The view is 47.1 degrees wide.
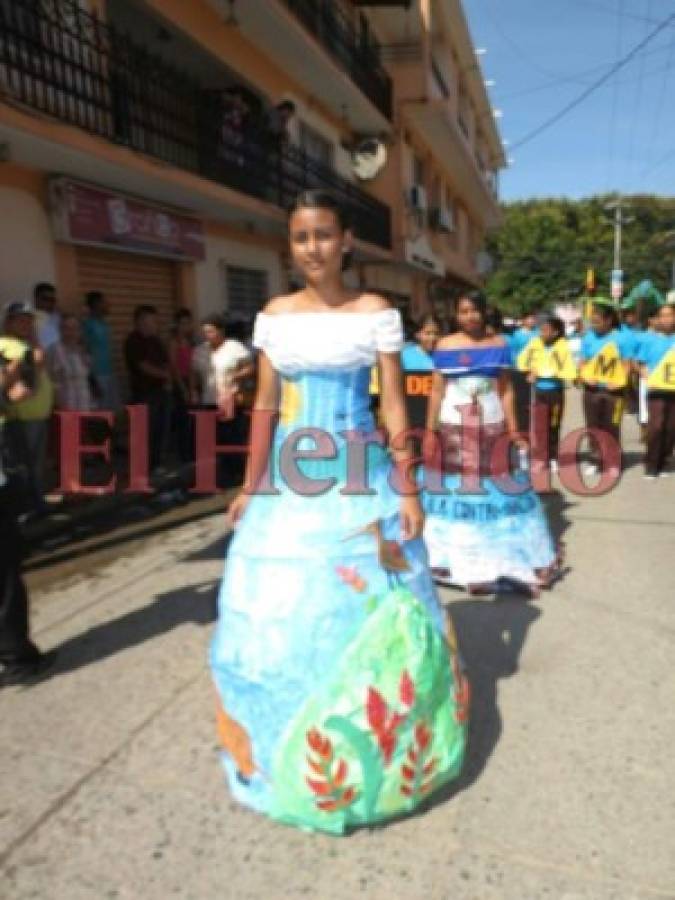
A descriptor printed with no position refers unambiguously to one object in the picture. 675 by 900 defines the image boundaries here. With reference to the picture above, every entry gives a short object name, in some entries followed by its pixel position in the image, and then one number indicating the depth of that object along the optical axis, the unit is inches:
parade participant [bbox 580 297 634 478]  316.2
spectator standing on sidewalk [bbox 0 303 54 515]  237.3
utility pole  1824.7
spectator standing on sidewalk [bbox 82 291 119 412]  331.0
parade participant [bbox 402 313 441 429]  260.7
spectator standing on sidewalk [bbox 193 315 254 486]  305.1
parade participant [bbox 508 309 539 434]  287.9
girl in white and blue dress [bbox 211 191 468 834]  92.0
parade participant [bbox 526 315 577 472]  326.6
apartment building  313.3
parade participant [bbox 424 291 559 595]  181.8
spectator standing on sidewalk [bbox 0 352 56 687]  138.8
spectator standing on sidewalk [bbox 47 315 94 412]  286.4
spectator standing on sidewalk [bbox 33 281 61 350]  288.5
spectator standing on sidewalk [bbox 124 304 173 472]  319.3
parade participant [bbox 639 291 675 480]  317.4
